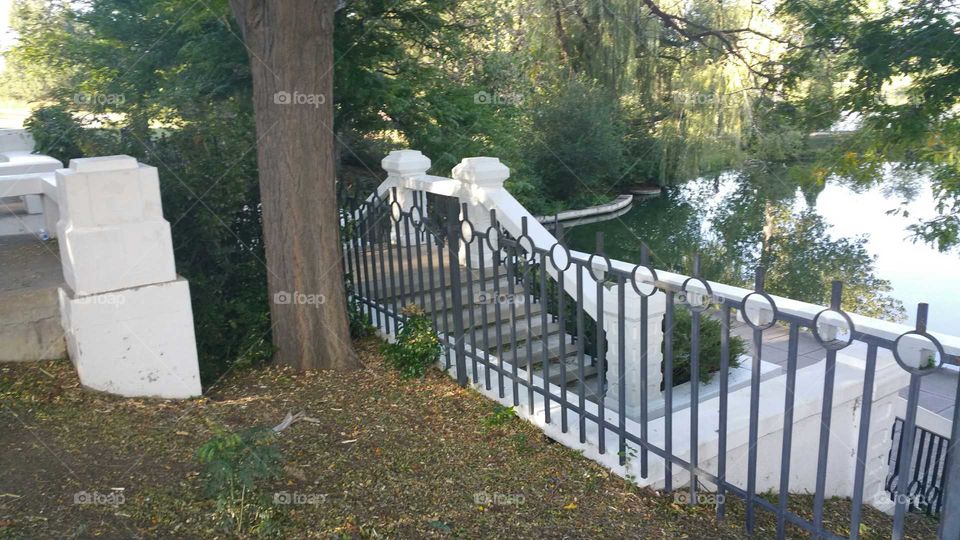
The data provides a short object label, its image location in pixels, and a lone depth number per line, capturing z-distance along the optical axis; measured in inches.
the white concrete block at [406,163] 309.3
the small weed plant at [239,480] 124.3
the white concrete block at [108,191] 172.2
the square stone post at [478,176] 261.0
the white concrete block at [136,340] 174.2
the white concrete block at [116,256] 172.4
